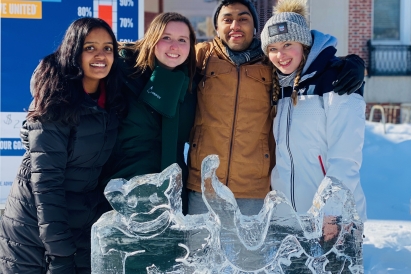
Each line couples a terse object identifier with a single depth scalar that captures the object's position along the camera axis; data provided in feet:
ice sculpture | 7.86
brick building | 41.04
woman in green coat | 10.25
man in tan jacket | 10.87
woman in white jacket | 9.73
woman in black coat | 9.13
